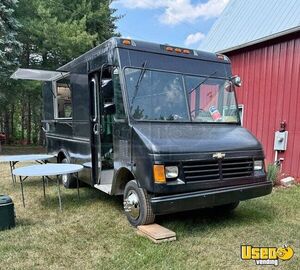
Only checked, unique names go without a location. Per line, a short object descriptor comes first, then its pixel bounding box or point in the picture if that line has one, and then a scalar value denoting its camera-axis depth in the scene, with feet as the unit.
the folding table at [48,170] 16.05
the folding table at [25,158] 21.76
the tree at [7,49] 38.55
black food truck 12.52
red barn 23.91
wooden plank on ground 12.28
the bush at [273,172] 22.41
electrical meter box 24.49
